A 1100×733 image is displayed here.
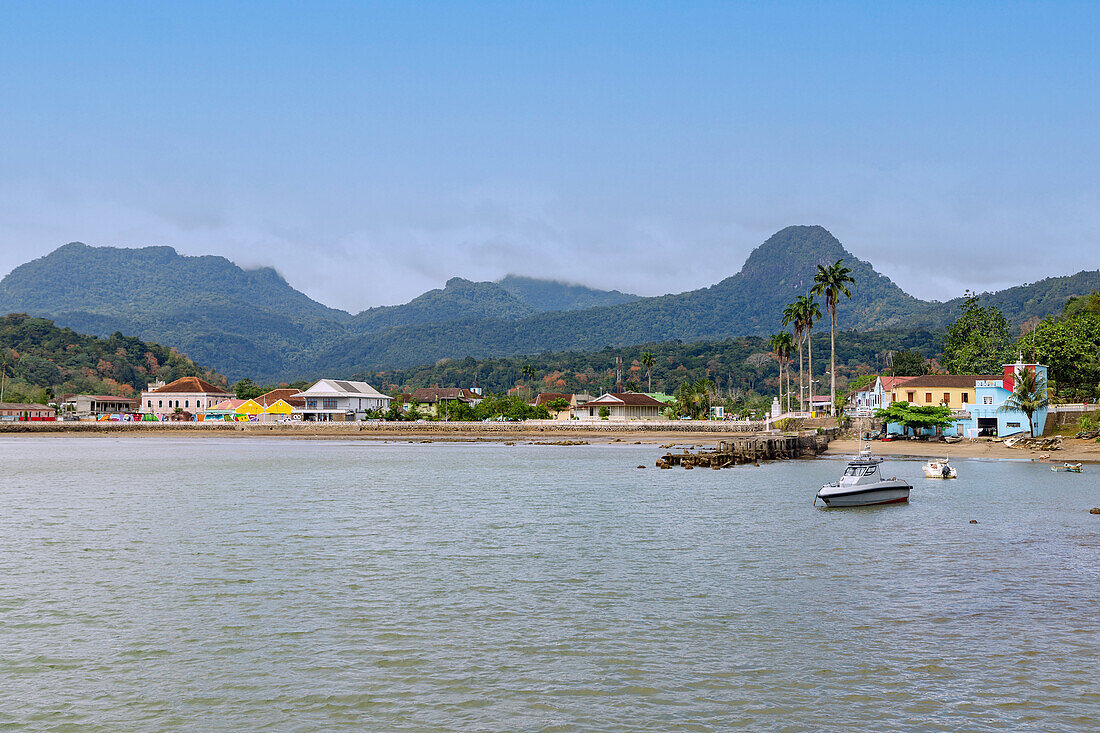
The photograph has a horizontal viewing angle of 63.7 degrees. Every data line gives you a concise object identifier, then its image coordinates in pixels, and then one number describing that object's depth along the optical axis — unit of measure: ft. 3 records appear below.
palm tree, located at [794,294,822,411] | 433.89
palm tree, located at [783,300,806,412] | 443.73
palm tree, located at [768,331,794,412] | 508.94
